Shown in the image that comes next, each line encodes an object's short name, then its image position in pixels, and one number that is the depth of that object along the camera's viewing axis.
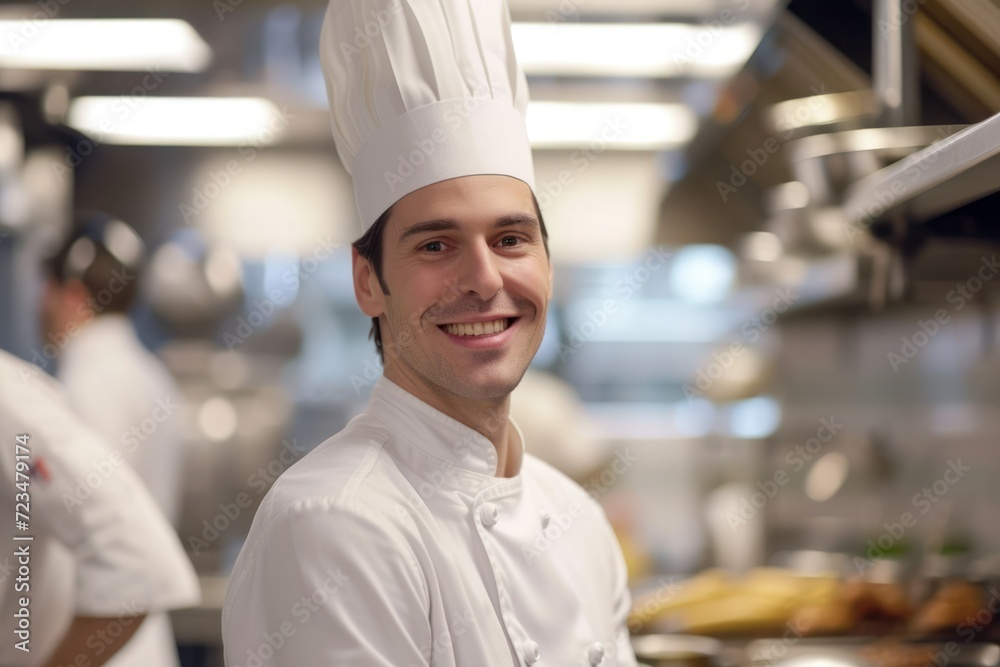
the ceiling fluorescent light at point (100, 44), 3.21
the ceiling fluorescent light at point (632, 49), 3.14
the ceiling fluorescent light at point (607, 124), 3.65
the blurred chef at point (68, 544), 1.56
